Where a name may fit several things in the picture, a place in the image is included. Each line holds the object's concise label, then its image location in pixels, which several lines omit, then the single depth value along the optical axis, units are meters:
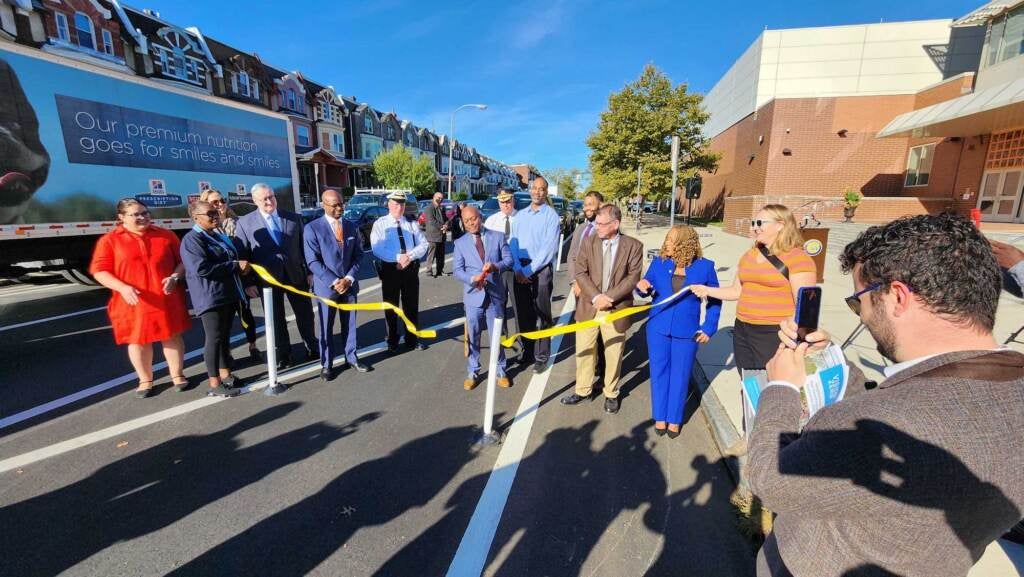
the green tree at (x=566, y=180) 71.19
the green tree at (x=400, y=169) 37.62
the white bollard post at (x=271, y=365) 4.25
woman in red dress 3.85
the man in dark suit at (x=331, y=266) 4.73
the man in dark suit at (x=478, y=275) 4.57
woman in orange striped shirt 3.07
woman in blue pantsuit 3.46
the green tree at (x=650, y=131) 22.86
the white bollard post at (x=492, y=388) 3.37
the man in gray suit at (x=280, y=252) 4.90
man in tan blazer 3.87
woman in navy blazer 4.11
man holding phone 0.95
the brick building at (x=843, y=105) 20.31
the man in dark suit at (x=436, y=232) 10.16
